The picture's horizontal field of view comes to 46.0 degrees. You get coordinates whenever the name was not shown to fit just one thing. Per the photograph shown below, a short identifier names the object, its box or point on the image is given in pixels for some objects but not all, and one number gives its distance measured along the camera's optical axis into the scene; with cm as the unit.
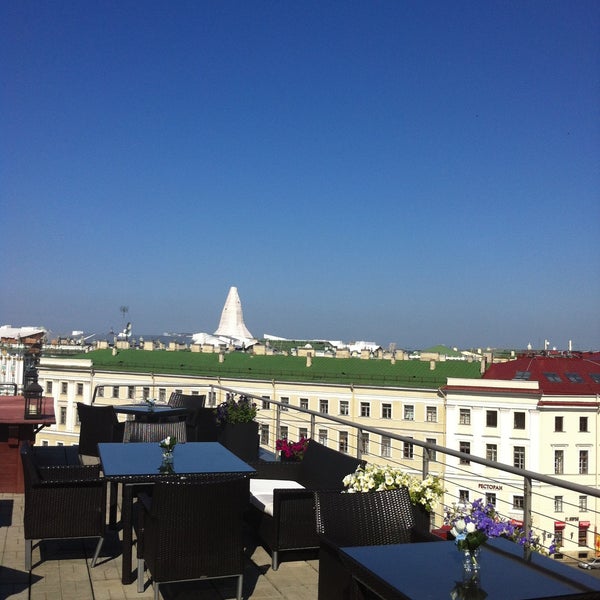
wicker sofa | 432
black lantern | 702
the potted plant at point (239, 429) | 749
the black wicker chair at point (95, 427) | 699
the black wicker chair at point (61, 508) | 414
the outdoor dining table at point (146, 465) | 416
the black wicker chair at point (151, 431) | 623
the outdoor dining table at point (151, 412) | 823
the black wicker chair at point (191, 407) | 759
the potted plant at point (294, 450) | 609
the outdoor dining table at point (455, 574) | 229
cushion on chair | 462
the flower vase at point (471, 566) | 239
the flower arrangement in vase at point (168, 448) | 462
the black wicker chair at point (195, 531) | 350
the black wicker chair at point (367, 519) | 332
